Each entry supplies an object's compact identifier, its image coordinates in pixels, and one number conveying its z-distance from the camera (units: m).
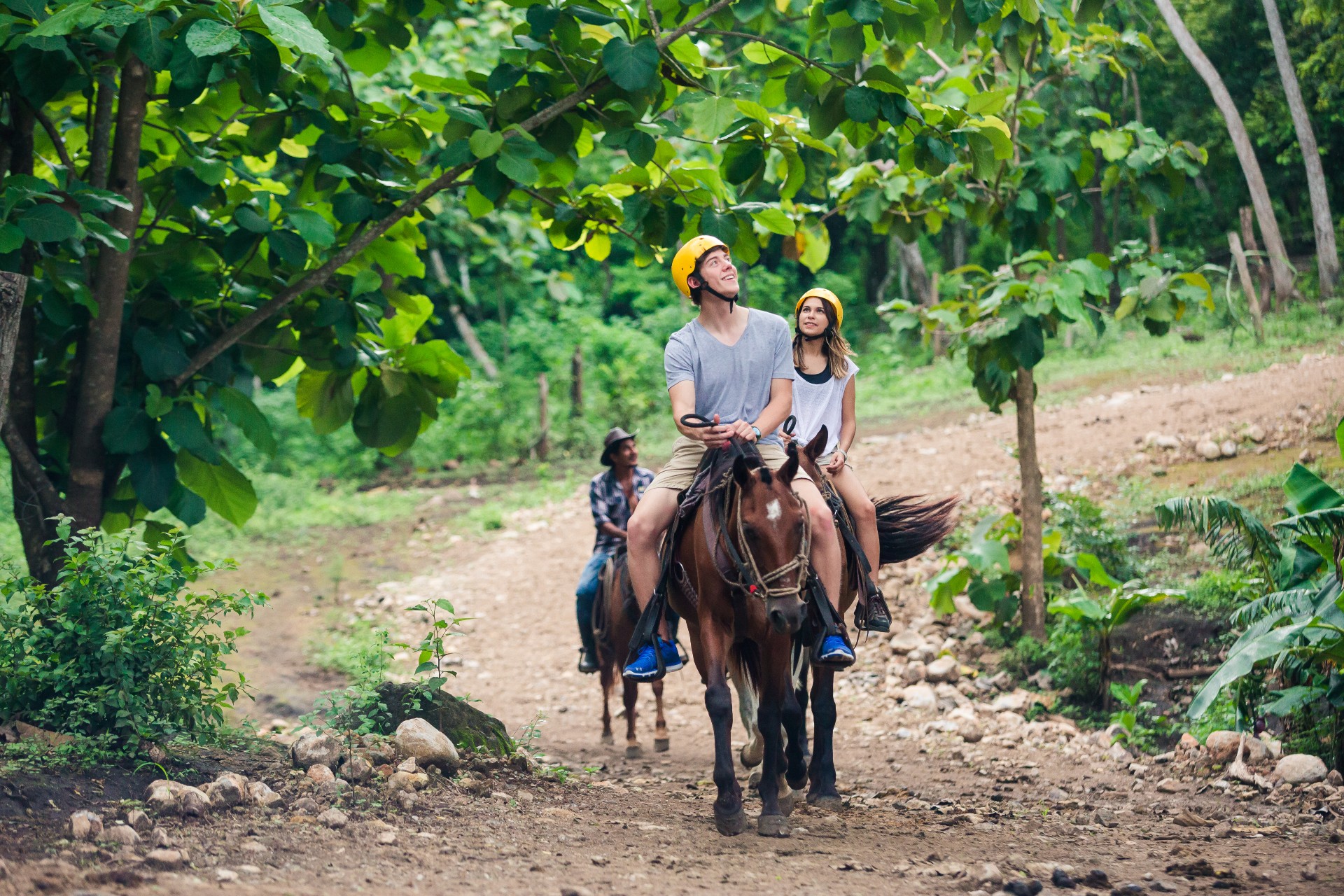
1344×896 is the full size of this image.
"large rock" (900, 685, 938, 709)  16.14
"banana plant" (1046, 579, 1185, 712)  14.38
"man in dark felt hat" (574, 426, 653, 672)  16.27
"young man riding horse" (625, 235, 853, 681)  10.31
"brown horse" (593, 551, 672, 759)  15.25
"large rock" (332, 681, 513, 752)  10.98
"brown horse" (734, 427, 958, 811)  11.01
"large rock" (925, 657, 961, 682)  16.78
